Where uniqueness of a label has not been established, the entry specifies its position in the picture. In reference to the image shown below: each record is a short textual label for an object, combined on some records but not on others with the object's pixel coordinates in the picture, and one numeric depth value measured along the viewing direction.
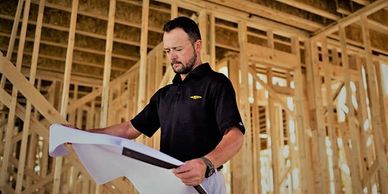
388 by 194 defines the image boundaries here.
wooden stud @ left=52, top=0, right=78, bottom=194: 3.28
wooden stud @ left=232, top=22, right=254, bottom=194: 4.16
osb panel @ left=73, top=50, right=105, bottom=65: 6.40
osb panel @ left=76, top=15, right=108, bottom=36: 5.29
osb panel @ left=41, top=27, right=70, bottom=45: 5.70
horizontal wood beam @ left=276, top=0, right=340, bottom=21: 4.47
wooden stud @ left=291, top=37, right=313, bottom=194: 4.64
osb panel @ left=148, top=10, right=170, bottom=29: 5.17
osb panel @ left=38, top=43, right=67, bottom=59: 6.22
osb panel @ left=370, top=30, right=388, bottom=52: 5.74
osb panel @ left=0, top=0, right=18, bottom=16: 4.83
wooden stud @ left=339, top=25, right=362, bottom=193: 4.46
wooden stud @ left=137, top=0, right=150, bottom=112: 3.78
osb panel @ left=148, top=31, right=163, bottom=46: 5.77
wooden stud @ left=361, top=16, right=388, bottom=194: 4.34
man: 1.53
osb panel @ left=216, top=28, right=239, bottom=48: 5.62
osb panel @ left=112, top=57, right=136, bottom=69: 6.74
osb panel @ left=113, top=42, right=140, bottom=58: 6.17
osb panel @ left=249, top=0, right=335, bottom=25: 4.59
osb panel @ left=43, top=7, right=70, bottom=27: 5.05
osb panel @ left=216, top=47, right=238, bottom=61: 6.12
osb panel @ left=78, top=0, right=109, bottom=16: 4.71
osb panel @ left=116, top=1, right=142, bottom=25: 4.94
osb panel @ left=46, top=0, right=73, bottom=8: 4.59
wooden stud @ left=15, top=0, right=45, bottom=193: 3.32
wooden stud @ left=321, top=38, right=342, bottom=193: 4.64
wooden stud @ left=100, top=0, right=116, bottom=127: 3.56
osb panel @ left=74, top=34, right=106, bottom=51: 5.86
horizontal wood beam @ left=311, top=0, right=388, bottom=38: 4.45
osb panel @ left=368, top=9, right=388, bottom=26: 5.02
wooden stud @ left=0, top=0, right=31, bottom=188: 3.17
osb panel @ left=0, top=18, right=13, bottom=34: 5.37
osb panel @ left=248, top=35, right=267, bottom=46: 5.81
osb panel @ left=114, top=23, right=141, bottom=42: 5.54
